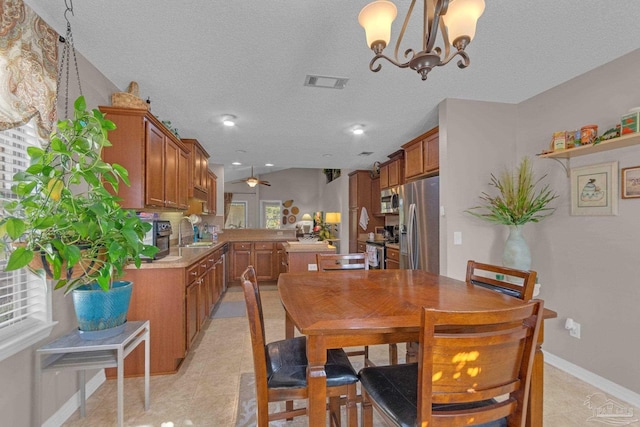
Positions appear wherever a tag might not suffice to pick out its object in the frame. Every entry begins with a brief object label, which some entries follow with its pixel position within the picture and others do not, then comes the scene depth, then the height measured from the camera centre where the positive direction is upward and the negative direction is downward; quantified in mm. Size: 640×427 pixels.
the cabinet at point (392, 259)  4281 -594
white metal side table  1533 -758
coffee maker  5366 -273
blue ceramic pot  1562 -484
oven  4961 -603
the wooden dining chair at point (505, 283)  1505 -365
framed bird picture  2113 +224
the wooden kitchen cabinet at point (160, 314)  2328 -750
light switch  2818 -174
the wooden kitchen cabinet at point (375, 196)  6539 +533
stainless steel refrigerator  3002 -65
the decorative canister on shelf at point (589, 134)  2129 +622
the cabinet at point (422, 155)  3211 +763
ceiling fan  7524 +1016
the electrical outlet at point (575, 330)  2340 -898
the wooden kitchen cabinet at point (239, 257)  5285 -667
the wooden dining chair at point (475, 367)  888 -475
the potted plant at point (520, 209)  2494 +88
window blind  1469 -411
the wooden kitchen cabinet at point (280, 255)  5393 -649
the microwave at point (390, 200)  4712 +334
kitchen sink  4145 -353
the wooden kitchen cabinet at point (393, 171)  4644 +829
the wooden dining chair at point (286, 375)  1228 -705
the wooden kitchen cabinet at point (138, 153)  2270 +542
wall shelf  1887 +515
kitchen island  3875 -489
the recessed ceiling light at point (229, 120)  3300 +1170
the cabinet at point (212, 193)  5213 +523
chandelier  1215 +835
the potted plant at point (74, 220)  1160 +5
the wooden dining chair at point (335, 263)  2260 -337
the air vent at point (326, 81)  2416 +1173
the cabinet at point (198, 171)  3863 +727
